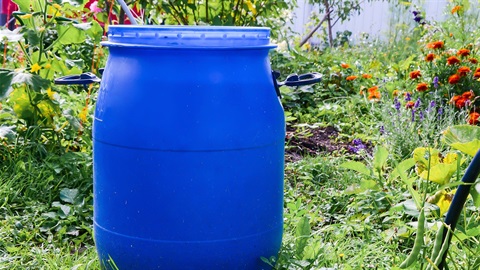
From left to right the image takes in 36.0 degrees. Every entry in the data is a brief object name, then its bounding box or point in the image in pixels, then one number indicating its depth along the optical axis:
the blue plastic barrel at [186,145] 2.02
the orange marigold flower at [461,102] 3.68
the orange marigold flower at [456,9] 5.01
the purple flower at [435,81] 4.02
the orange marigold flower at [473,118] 3.45
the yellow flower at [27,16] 3.08
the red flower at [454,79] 4.04
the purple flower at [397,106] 3.67
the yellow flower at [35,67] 3.18
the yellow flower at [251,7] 4.30
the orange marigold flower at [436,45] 4.40
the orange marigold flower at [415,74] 4.24
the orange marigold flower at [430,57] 4.24
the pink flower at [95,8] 4.56
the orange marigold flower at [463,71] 4.09
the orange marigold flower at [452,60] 4.18
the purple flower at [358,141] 3.48
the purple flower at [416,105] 3.67
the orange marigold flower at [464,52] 4.25
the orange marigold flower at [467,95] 3.71
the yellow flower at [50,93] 3.29
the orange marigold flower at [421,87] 4.10
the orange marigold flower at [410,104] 3.74
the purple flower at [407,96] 3.89
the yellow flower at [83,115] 3.42
